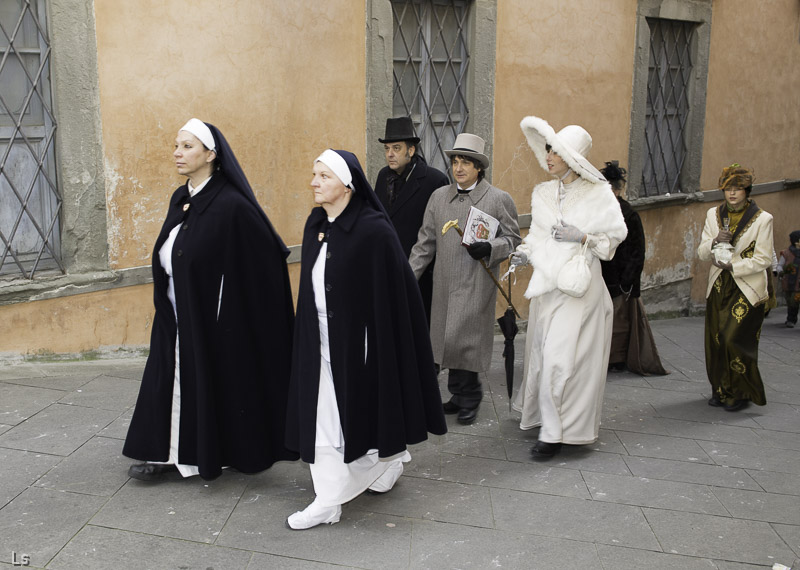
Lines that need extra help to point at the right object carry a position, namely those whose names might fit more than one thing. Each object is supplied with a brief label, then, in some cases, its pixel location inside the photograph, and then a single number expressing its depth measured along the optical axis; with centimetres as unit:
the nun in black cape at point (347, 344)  395
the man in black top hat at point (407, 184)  600
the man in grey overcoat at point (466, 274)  552
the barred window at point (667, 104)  1052
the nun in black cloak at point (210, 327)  418
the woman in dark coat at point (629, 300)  674
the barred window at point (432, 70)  793
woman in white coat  499
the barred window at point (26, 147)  583
